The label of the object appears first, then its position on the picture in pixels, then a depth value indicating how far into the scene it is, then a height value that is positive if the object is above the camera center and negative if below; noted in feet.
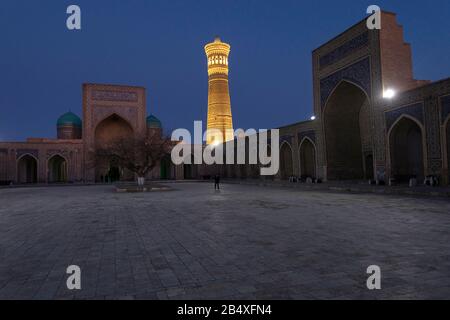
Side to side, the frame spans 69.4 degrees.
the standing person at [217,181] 55.18 -1.74
